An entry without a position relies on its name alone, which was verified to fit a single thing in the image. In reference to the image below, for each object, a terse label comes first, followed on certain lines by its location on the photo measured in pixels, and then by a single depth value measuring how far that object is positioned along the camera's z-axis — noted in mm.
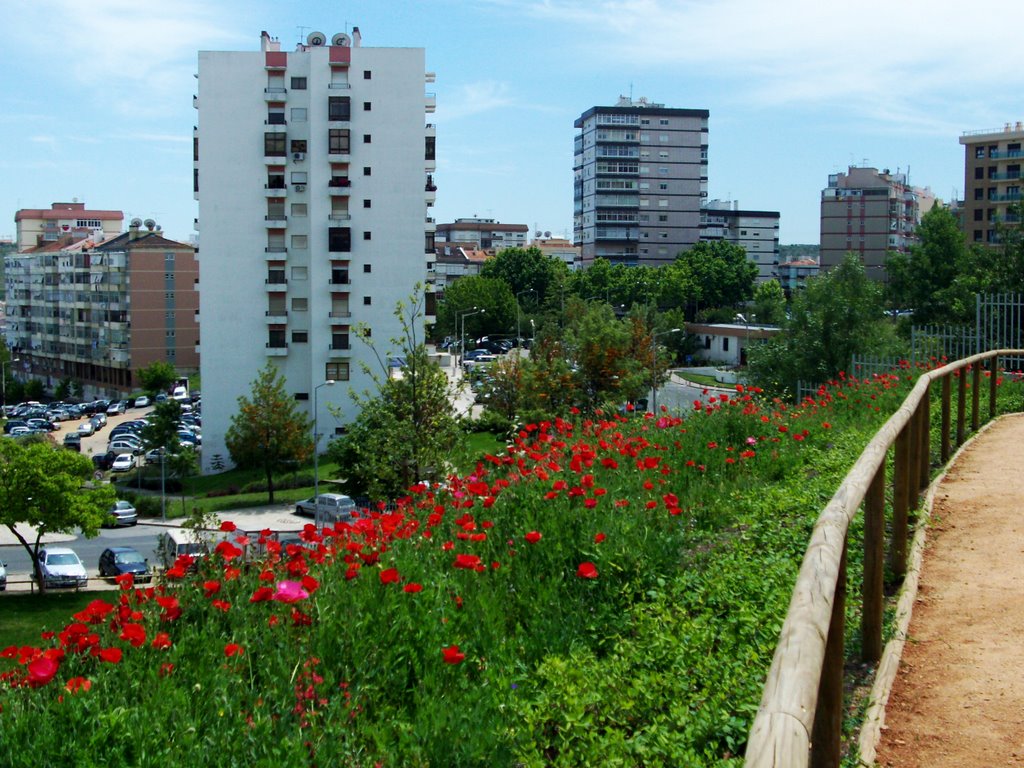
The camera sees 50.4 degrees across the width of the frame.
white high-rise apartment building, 54750
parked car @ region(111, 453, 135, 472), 58641
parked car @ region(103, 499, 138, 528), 43344
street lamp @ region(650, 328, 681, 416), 43450
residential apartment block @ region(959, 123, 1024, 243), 89812
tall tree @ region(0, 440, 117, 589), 30906
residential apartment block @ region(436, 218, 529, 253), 184250
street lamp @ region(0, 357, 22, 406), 99375
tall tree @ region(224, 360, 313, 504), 47312
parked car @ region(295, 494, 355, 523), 36625
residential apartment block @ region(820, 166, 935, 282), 126750
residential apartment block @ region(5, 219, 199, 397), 95500
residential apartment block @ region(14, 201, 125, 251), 157500
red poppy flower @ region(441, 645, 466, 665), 4297
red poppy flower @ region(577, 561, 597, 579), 5268
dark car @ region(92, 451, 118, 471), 61094
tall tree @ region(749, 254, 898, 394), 28573
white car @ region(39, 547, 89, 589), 29359
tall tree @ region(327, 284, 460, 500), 18828
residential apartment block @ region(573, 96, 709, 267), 137125
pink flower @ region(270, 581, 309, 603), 4648
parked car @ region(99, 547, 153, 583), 29766
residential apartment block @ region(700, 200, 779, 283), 149625
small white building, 80250
